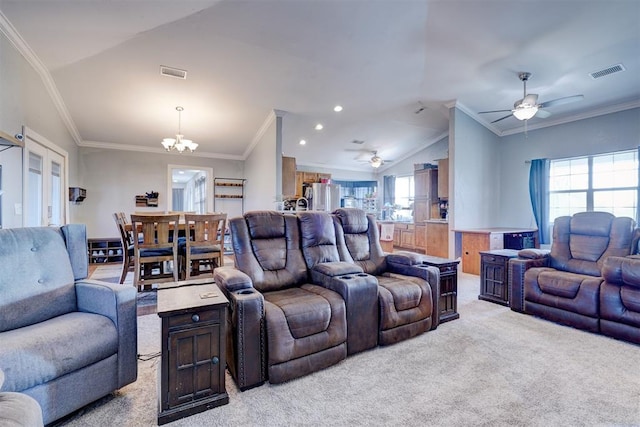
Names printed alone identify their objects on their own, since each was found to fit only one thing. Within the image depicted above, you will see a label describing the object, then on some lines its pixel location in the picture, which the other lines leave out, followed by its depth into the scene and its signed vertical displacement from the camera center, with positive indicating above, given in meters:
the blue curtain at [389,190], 10.02 +0.82
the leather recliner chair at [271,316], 2.00 -0.74
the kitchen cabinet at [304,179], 8.78 +1.06
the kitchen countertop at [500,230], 5.43 -0.31
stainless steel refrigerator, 8.23 +0.48
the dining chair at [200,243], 3.95 -0.42
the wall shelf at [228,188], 8.20 +0.70
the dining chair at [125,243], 3.94 -0.43
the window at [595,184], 5.38 +0.59
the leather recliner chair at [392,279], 2.65 -0.66
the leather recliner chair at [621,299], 2.68 -0.79
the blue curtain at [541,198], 6.28 +0.35
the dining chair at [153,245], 3.73 -0.41
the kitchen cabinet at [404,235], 8.10 -0.61
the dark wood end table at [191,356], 1.70 -0.86
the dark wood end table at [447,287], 3.19 -0.81
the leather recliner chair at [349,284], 2.45 -0.61
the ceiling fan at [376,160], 8.89 +1.62
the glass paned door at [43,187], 3.95 +0.40
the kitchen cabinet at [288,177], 7.07 +0.88
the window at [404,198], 9.48 +0.53
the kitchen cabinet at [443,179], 6.80 +0.83
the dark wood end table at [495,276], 3.83 -0.83
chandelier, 5.53 +1.31
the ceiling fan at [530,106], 4.00 +1.52
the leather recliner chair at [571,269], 3.02 -0.65
